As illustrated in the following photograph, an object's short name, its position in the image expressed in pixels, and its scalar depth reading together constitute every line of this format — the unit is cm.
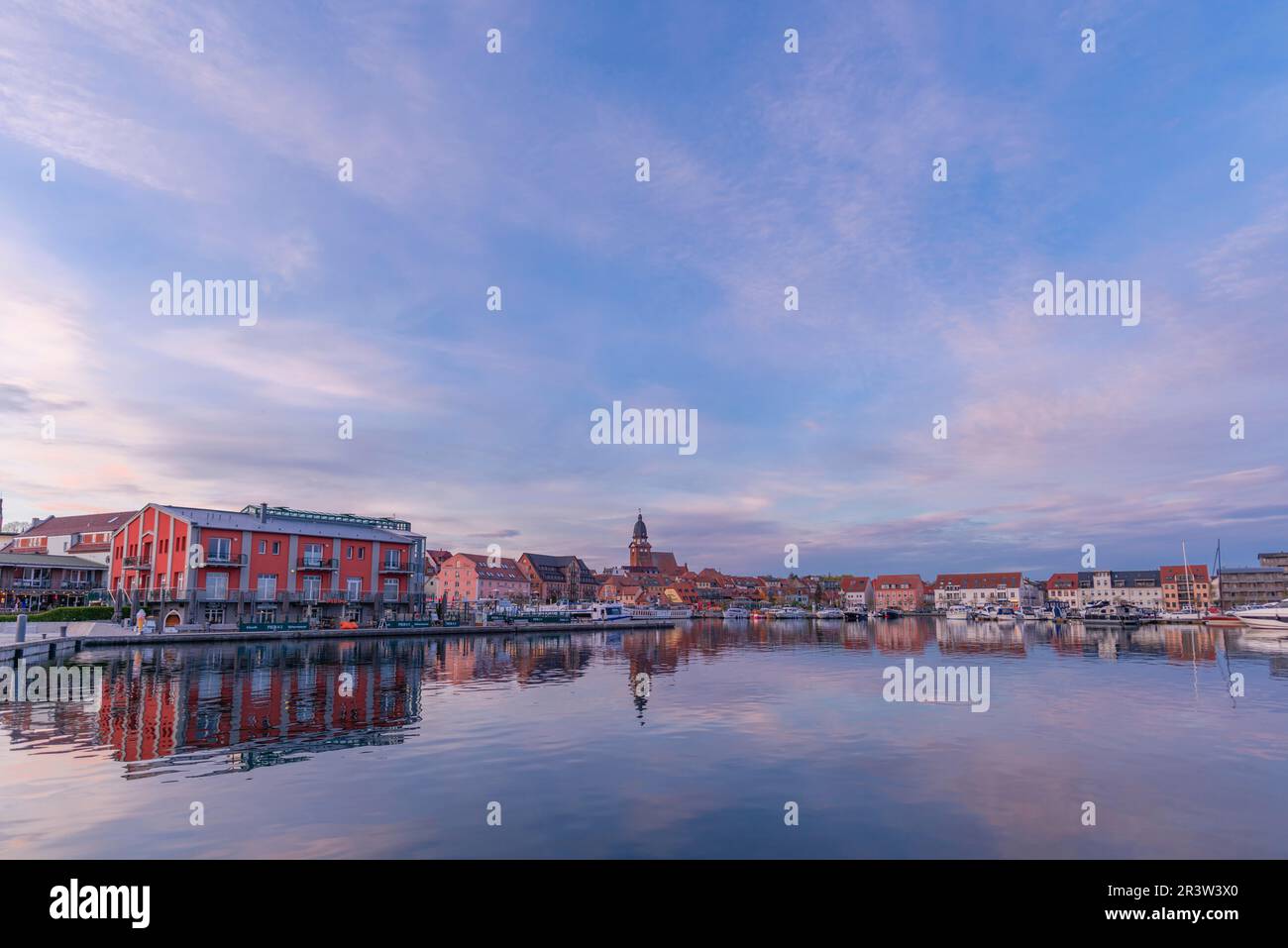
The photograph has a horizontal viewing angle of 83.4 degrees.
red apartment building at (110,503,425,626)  6888
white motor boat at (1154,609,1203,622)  13752
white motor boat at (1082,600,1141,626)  12681
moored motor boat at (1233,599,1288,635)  9518
